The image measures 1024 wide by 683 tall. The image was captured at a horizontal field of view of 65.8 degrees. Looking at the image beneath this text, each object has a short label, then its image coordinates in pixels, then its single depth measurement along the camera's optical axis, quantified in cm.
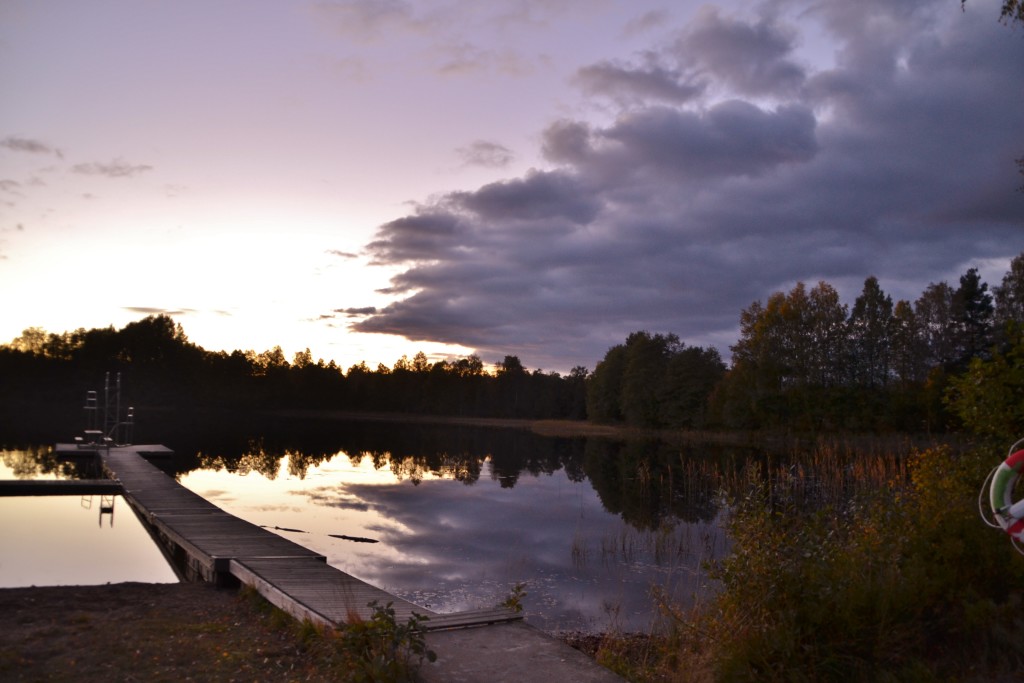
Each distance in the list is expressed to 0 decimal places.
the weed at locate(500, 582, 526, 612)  646
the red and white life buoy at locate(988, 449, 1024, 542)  454
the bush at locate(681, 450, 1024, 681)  491
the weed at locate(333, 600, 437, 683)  472
